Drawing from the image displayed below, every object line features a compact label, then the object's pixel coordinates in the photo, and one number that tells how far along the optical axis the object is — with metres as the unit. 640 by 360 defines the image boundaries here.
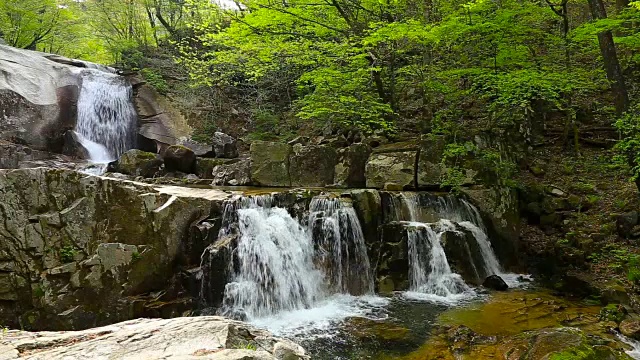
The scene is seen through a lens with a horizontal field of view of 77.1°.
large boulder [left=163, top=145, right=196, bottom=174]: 12.95
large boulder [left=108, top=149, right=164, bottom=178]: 12.38
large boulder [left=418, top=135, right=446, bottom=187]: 10.57
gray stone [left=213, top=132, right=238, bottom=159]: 14.76
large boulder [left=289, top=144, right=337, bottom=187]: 11.48
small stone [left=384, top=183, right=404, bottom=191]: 10.49
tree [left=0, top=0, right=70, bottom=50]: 15.98
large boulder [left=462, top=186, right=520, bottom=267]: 10.17
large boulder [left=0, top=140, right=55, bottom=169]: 11.74
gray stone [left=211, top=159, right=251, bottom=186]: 11.67
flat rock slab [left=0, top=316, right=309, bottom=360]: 2.46
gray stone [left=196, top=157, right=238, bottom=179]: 12.91
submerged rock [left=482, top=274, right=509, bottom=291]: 8.54
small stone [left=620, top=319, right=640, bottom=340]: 5.90
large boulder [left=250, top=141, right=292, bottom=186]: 11.51
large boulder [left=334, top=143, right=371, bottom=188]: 11.26
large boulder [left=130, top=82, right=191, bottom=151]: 15.73
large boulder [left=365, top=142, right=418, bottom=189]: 10.66
